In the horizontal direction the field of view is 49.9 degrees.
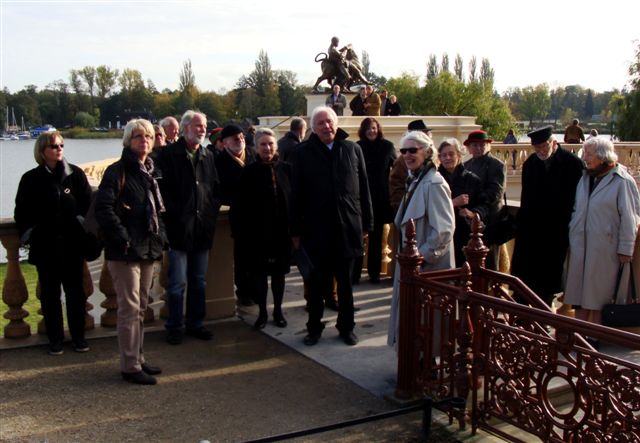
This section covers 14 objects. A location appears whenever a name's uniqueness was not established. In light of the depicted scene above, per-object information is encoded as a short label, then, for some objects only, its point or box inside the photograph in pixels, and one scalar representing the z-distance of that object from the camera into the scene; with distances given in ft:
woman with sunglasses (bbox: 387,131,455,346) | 16.56
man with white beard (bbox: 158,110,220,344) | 19.43
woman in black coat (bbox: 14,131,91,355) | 17.92
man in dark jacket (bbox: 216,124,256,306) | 23.11
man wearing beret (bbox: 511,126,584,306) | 20.70
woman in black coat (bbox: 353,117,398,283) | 26.22
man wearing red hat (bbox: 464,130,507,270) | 21.50
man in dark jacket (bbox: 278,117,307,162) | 28.71
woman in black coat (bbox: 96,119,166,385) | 16.53
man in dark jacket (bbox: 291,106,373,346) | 19.69
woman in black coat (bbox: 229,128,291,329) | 21.21
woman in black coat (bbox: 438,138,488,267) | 21.21
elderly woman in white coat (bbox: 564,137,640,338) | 18.79
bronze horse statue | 92.32
